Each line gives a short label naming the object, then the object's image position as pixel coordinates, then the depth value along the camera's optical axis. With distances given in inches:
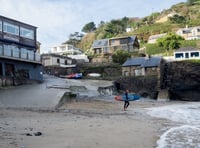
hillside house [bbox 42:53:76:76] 2591.0
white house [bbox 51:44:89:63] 4065.2
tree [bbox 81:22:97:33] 5821.9
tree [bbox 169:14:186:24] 4613.7
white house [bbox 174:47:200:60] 2716.5
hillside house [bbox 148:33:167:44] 3785.9
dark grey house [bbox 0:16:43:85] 1678.2
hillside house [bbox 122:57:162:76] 2249.0
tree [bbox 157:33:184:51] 3092.8
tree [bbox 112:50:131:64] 2768.2
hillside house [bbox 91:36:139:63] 3506.4
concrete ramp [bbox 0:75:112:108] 1140.5
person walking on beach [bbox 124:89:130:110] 1228.5
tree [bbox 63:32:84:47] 5363.2
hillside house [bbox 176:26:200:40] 3751.0
